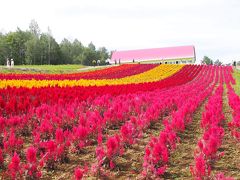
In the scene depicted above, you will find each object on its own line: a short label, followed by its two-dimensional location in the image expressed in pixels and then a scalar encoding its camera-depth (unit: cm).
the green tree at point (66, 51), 8368
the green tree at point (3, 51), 7478
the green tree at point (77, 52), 9262
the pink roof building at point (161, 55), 6906
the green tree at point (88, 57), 9200
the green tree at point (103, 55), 10297
